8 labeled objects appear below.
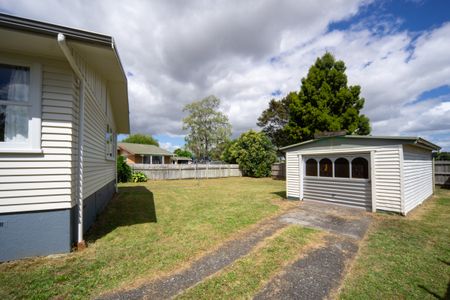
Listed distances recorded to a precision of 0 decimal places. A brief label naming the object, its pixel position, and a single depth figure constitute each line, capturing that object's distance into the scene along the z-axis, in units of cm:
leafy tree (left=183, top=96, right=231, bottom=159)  3403
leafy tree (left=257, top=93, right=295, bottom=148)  2669
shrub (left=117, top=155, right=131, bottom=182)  1546
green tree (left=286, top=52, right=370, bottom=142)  1608
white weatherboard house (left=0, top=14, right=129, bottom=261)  323
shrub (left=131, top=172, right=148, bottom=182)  1608
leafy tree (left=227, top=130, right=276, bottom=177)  2105
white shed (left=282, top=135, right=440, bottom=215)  616
